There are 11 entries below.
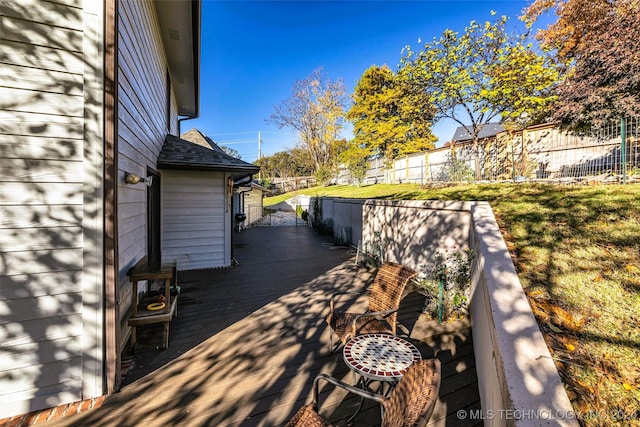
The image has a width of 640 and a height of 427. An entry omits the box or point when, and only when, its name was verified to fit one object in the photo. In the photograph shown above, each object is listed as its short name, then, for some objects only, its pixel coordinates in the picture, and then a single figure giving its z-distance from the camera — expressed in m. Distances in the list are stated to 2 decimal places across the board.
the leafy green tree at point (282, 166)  41.21
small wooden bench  2.98
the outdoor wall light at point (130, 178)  2.94
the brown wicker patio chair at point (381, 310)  2.88
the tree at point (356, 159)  20.29
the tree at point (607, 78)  7.79
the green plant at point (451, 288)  3.80
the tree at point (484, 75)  11.18
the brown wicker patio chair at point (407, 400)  1.19
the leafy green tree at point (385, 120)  18.98
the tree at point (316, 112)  25.41
